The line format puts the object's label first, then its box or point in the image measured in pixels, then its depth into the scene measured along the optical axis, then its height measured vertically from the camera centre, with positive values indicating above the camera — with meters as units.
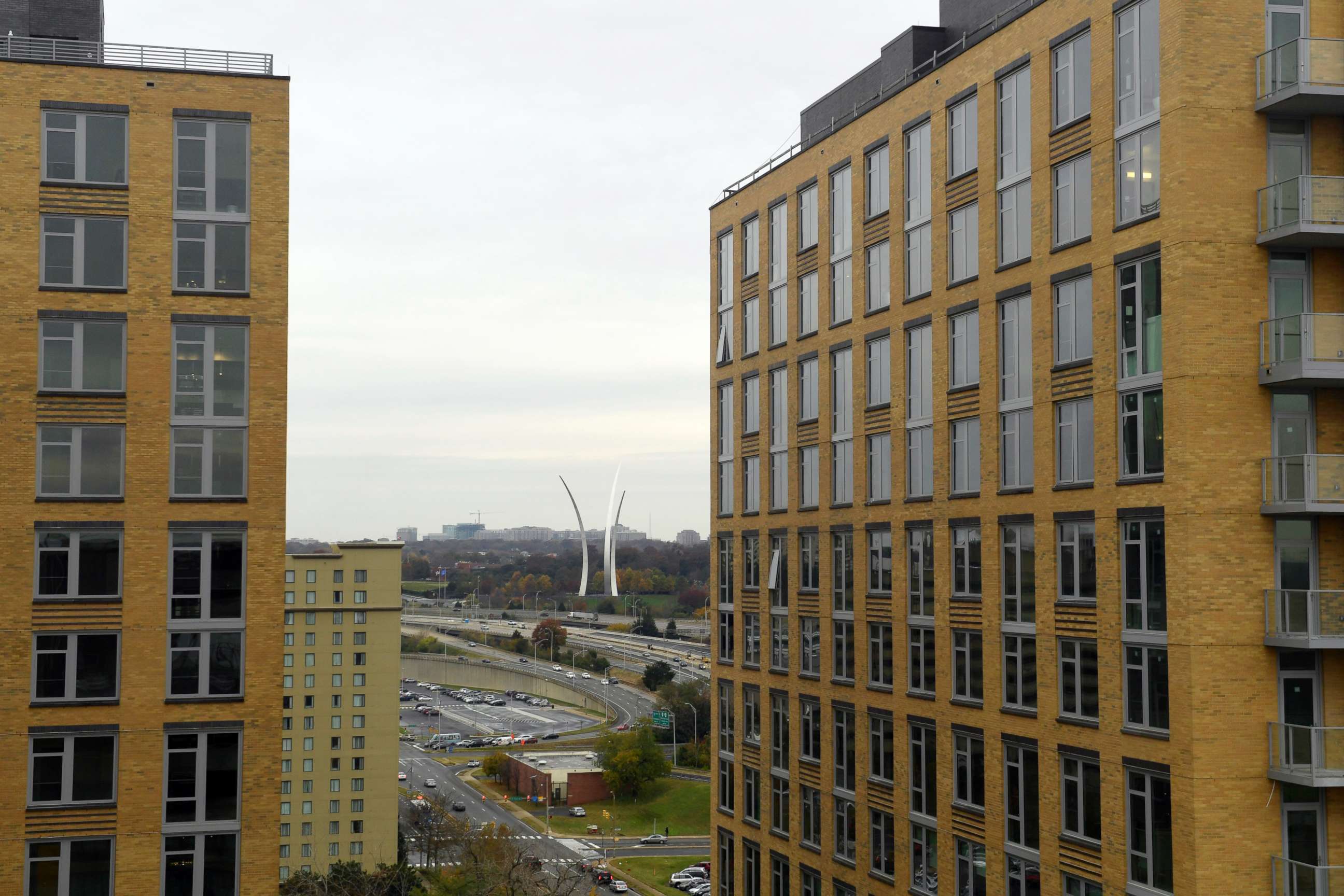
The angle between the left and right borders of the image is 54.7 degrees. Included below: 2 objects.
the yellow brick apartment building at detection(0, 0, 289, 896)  34.06 +1.88
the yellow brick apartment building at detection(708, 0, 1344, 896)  29.25 +2.01
